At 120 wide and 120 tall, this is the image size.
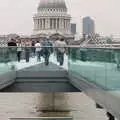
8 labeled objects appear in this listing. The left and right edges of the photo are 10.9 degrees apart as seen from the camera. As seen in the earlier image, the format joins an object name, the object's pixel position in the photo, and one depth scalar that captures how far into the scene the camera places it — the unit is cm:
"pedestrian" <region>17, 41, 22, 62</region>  1876
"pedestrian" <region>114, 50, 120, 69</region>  1103
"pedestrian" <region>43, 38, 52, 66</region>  1917
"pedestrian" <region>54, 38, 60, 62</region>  1912
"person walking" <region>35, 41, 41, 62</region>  1932
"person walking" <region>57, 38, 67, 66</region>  1922
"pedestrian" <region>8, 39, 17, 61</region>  1834
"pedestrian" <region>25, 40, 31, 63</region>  1921
